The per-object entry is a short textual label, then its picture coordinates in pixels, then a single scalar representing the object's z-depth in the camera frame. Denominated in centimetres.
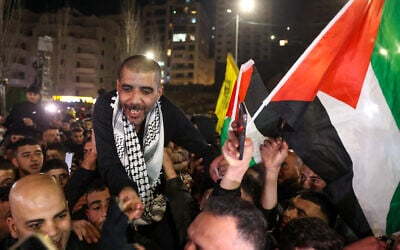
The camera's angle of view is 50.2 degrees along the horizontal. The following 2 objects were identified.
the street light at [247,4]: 1620
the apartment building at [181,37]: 9006
